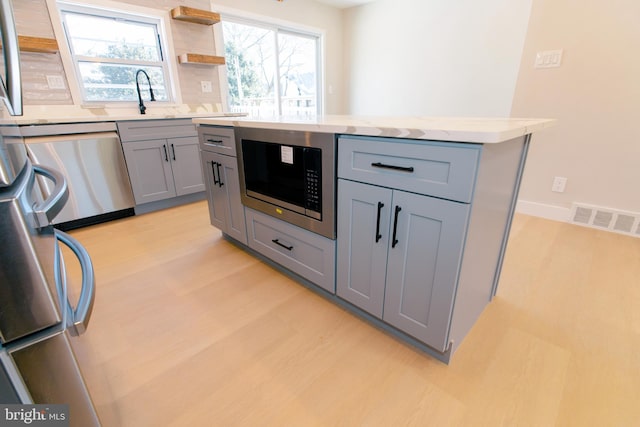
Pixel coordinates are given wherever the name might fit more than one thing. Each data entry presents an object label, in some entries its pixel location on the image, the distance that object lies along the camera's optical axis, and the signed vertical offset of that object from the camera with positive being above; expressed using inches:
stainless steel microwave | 53.2 -12.3
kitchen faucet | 114.1 +5.9
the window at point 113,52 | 105.0 +22.2
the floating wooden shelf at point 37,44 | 89.9 +20.4
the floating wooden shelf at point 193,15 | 114.0 +36.5
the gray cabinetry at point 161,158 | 105.3 -16.3
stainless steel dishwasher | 88.2 -15.7
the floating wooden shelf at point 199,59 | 121.3 +21.4
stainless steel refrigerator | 19.6 -12.4
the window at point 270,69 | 147.1 +22.8
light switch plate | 95.7 +16.1
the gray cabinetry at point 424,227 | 38.7 -16.8
